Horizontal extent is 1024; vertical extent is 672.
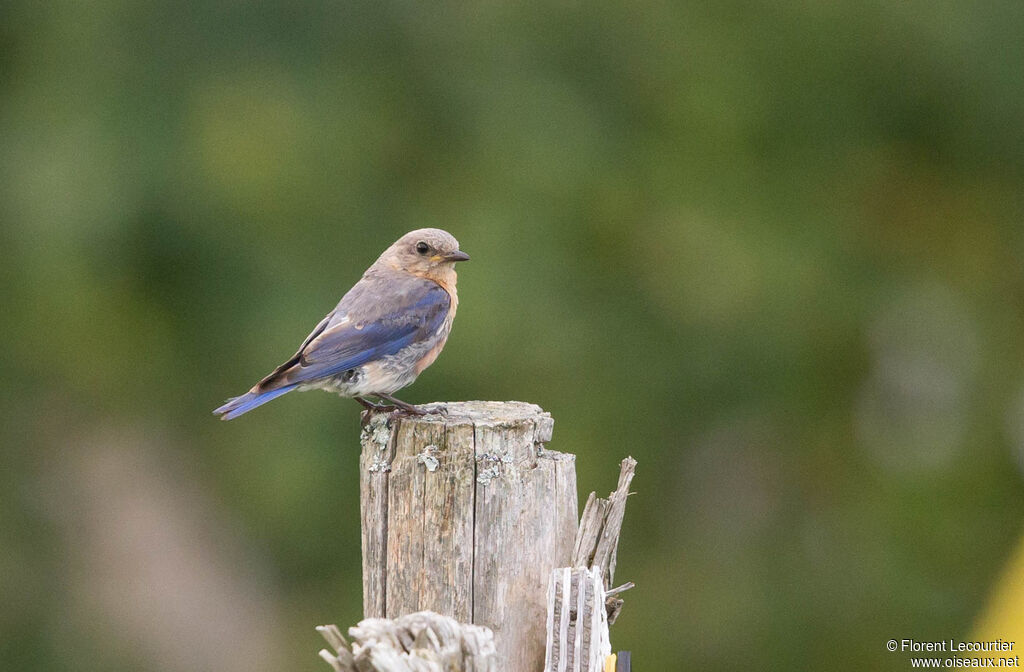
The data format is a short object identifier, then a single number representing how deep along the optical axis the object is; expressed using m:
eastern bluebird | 10.55
